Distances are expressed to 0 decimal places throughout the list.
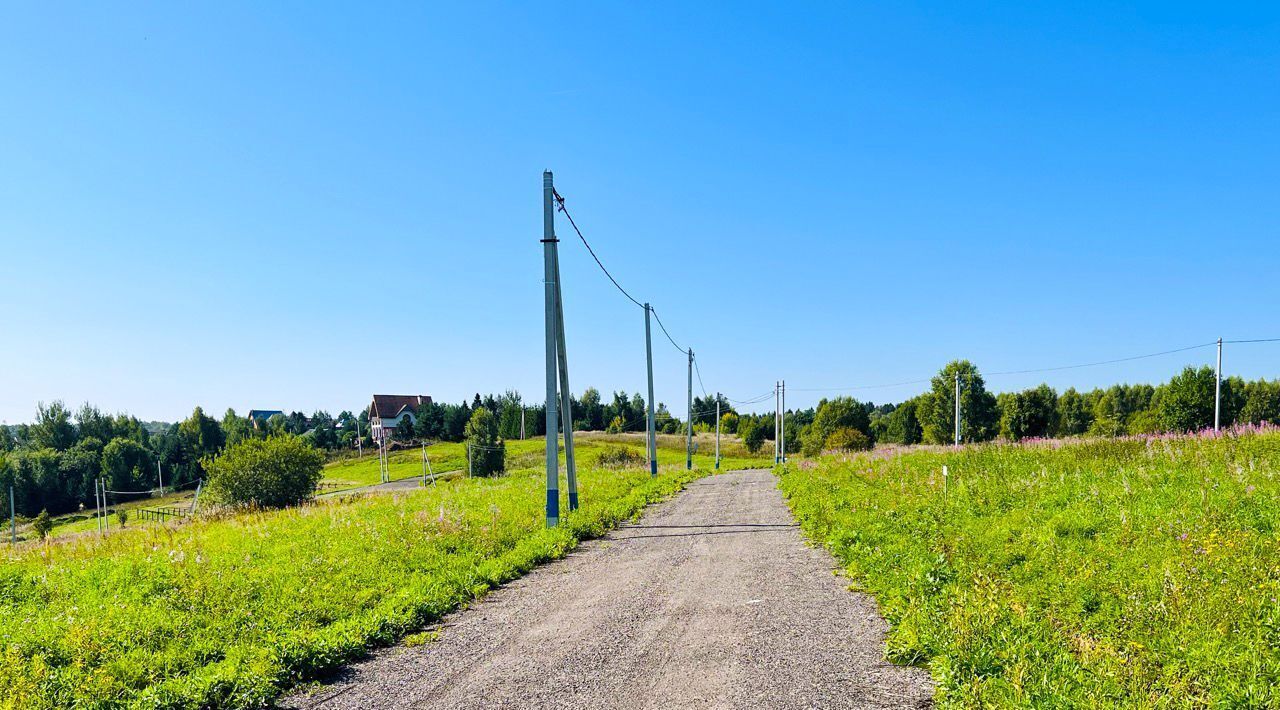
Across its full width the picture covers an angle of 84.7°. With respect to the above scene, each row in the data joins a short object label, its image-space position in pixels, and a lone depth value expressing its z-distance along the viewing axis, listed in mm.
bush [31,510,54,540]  51225
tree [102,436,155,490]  101062
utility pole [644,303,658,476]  33997
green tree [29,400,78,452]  116875
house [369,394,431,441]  141050
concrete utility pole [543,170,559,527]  14789
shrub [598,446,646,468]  45703
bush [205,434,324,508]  34688
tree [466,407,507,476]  54094
